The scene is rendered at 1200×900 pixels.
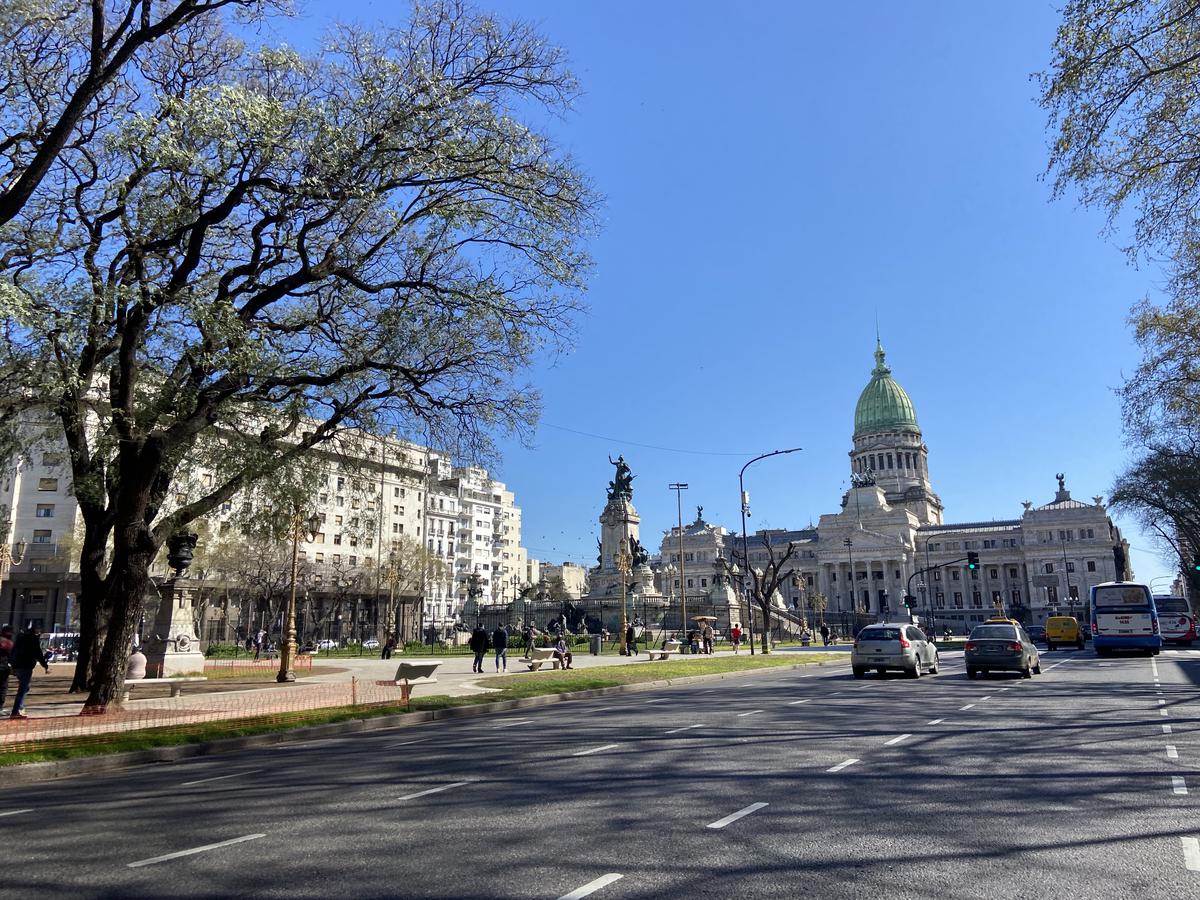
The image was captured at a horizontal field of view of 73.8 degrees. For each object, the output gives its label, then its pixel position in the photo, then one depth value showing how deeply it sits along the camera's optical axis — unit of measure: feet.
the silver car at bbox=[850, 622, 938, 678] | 79.56
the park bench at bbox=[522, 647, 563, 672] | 98.02
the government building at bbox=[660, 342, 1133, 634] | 399.03
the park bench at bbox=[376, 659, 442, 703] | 58.70
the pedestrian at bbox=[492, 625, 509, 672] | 97.91
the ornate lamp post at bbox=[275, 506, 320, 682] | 77.68
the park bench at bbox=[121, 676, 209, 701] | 65.67
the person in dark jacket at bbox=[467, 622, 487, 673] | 93.76
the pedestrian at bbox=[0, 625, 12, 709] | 49.78
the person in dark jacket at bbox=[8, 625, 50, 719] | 50.96
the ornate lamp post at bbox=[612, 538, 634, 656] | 133.59
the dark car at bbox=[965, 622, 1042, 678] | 76.07
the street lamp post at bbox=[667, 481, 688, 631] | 184.93
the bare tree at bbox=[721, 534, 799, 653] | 141.69
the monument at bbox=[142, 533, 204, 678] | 81.41
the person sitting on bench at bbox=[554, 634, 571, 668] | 101.24
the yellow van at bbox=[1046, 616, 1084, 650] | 152.15
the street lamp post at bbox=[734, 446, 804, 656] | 139.50
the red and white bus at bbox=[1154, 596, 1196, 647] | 151.43
